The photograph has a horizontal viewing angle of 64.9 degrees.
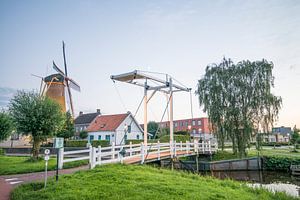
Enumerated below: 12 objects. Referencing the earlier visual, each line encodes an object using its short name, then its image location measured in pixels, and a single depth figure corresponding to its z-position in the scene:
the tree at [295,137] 40.37
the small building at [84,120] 47.09
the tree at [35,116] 17.61
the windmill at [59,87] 38.31
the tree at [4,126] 23.72
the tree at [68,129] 33.88
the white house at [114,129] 36.78
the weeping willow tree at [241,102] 22.11
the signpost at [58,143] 8.41
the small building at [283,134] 72.74
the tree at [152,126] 58.96
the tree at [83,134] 39.62
